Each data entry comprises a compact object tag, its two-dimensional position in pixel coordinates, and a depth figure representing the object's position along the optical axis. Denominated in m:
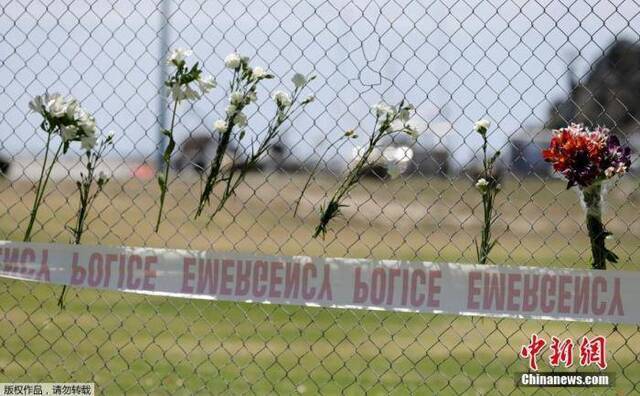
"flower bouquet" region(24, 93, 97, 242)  8.48
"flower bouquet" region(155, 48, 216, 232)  8.34
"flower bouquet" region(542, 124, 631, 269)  8.04
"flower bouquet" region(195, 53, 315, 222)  8.33
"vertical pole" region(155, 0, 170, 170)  8.55
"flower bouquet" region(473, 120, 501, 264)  8.05
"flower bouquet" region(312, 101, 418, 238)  8.20
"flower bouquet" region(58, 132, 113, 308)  8.53
